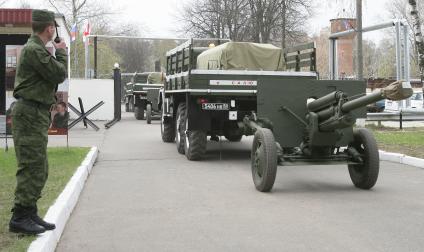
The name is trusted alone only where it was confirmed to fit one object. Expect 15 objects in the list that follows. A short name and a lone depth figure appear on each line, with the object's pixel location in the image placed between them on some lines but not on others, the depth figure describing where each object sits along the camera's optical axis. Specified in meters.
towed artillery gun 7.80
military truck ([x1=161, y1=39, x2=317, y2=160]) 10.93
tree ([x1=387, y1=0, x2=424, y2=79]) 42.74
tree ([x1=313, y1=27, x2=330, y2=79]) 66.48
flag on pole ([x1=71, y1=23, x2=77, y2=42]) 33.69
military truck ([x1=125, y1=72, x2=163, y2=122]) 26.22
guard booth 12.03
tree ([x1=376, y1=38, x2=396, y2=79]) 77.31
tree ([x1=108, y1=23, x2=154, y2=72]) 78.75
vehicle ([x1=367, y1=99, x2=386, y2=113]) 29.49
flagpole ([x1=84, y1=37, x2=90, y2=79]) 30.38
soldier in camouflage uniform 4.97
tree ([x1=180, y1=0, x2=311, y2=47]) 27.97
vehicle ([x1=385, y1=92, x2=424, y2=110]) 30.45
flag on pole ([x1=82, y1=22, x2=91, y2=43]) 31.58
